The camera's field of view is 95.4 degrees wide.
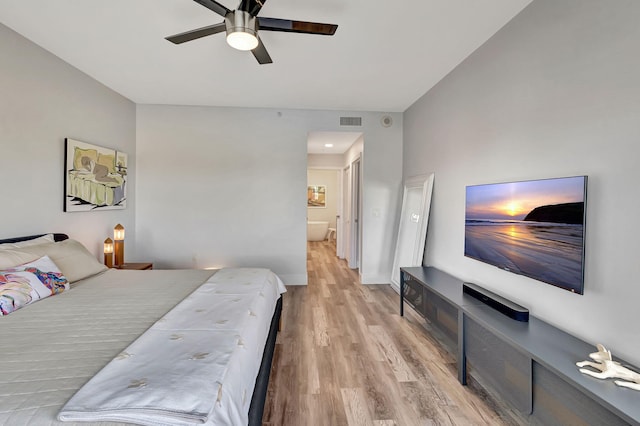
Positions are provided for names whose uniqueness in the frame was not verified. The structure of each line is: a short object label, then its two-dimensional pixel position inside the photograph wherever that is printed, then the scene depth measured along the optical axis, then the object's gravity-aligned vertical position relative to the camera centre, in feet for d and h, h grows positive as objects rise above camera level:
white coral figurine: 4.13 -2.29
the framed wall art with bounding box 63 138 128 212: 9.91 +1.12
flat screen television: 5.44 -0.30
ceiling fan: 5.98 +3.88
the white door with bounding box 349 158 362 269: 18.44 -0.56
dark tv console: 4.05 -2.65
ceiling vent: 14.62 +4.54
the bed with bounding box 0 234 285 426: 3.29 -2.10
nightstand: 11.34 -2.33
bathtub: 29.22 -1.95
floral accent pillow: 5.75 -1.69
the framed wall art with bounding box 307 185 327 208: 31.68 +1.62
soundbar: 6.24 -2.07
